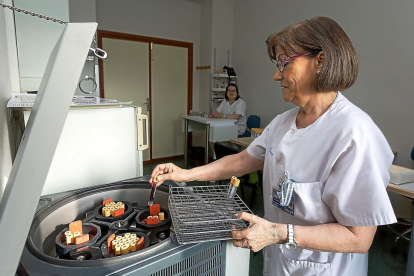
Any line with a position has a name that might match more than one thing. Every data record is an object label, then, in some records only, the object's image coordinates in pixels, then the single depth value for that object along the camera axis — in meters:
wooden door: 4.14
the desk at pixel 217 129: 3.61
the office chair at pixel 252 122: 4.23
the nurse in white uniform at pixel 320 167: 0.67
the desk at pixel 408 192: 1.62
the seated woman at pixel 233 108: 4.17
